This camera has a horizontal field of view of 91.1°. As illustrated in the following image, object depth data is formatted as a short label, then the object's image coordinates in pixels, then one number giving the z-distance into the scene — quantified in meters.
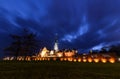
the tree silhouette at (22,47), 19.13
